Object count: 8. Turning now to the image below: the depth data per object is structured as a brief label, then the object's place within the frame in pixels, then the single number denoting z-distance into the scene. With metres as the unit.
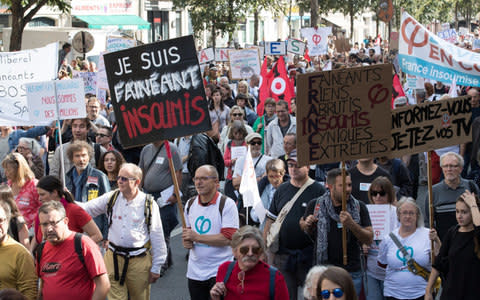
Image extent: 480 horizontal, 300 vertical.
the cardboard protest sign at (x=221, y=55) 25.81
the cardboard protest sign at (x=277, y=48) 24.16
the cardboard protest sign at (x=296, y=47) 24.34
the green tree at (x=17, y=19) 20.19
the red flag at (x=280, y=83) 14.74
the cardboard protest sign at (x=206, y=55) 24.33
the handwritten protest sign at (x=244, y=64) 19.31
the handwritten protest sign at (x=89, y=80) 16.59
